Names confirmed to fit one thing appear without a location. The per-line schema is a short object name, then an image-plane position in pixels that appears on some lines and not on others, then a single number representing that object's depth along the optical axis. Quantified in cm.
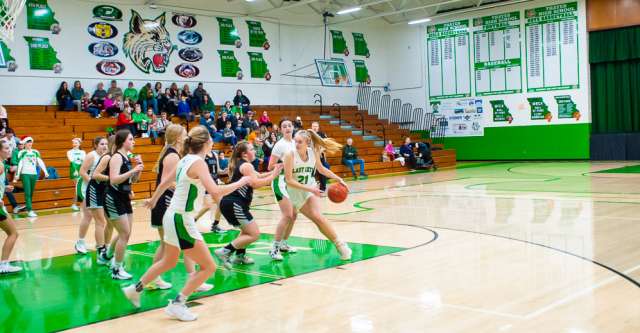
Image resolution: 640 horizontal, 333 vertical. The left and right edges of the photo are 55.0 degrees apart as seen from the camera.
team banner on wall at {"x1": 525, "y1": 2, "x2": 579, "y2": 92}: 2373
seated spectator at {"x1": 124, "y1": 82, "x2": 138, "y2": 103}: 1955
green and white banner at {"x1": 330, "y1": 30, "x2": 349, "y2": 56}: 2699
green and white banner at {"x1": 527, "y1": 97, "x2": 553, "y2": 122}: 2459
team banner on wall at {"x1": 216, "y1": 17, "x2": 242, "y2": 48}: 2314
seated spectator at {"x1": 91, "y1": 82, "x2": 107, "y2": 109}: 1872
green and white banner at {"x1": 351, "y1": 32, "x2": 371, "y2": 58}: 2781
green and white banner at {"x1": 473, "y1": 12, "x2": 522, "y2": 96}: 2508
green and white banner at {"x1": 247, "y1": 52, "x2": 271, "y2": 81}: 2397
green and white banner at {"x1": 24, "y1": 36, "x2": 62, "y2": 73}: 1827
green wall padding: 2400
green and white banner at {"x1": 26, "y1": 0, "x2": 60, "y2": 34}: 1828
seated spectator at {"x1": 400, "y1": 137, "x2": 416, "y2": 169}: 2303
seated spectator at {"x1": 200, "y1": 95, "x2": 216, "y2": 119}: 2080
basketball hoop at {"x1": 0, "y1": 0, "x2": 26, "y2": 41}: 1032
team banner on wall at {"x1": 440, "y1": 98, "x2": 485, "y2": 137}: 2644
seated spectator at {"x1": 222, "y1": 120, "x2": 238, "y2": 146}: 1927
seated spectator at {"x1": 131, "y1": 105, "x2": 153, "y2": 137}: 1820
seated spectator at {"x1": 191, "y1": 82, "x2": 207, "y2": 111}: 2066
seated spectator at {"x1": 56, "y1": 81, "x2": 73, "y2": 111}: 1822
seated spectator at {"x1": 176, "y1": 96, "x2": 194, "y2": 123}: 1978
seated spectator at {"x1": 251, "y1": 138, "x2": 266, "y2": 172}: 1830
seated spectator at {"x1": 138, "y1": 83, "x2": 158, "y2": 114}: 1947
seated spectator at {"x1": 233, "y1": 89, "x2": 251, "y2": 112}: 2200
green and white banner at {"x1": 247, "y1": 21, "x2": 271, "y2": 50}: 2405
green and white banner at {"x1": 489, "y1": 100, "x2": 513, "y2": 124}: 2559
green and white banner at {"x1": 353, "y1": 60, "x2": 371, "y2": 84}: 2783
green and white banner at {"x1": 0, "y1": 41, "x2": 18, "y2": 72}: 1752
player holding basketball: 718
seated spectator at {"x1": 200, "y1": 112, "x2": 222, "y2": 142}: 1917
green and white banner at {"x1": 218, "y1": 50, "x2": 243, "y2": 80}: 2305
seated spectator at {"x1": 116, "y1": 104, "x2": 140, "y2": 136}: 1759
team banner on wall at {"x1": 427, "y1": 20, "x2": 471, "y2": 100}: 2653
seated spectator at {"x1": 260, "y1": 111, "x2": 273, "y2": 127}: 2094
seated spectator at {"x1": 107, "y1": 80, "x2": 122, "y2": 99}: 1925
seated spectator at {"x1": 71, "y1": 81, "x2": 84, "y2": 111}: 1858
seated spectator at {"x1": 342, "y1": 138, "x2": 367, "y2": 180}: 2078
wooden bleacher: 1488
